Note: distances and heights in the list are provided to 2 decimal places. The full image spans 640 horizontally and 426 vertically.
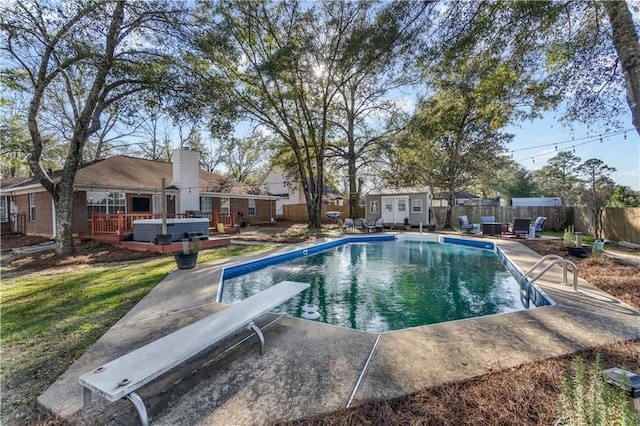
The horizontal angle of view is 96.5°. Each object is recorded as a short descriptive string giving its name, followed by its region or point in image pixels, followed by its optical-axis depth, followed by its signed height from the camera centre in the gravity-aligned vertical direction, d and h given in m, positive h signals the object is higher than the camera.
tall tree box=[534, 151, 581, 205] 38.69 +4.04
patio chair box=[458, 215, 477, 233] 15.95 -0.98
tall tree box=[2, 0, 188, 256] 7.72 +4.74
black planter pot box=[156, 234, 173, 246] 9.97 -0.91
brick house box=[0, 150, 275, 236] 12.80 +1.05
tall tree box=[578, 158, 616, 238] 36.53 +4.13
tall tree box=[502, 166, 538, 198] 40.28 +2.93
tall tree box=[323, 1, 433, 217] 6.02 +4.23
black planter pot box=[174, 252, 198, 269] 7.05 -1.17
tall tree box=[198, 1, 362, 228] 12.92 +7.36
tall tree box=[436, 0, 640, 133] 4.97 +3.39
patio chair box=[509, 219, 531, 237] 13.37 -0.96
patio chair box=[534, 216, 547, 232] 14.31 -0.85
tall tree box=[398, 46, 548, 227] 9.43 +4.08
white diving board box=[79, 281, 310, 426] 1.88 -1.12
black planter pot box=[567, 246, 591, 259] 7.72 -1.26
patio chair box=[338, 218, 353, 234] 16.62 -0.85
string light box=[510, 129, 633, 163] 9.77 +3.02
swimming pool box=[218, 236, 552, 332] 5.19 -1.85
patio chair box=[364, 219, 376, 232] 16.38 -0.84
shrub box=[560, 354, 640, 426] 1.53 -1.16
